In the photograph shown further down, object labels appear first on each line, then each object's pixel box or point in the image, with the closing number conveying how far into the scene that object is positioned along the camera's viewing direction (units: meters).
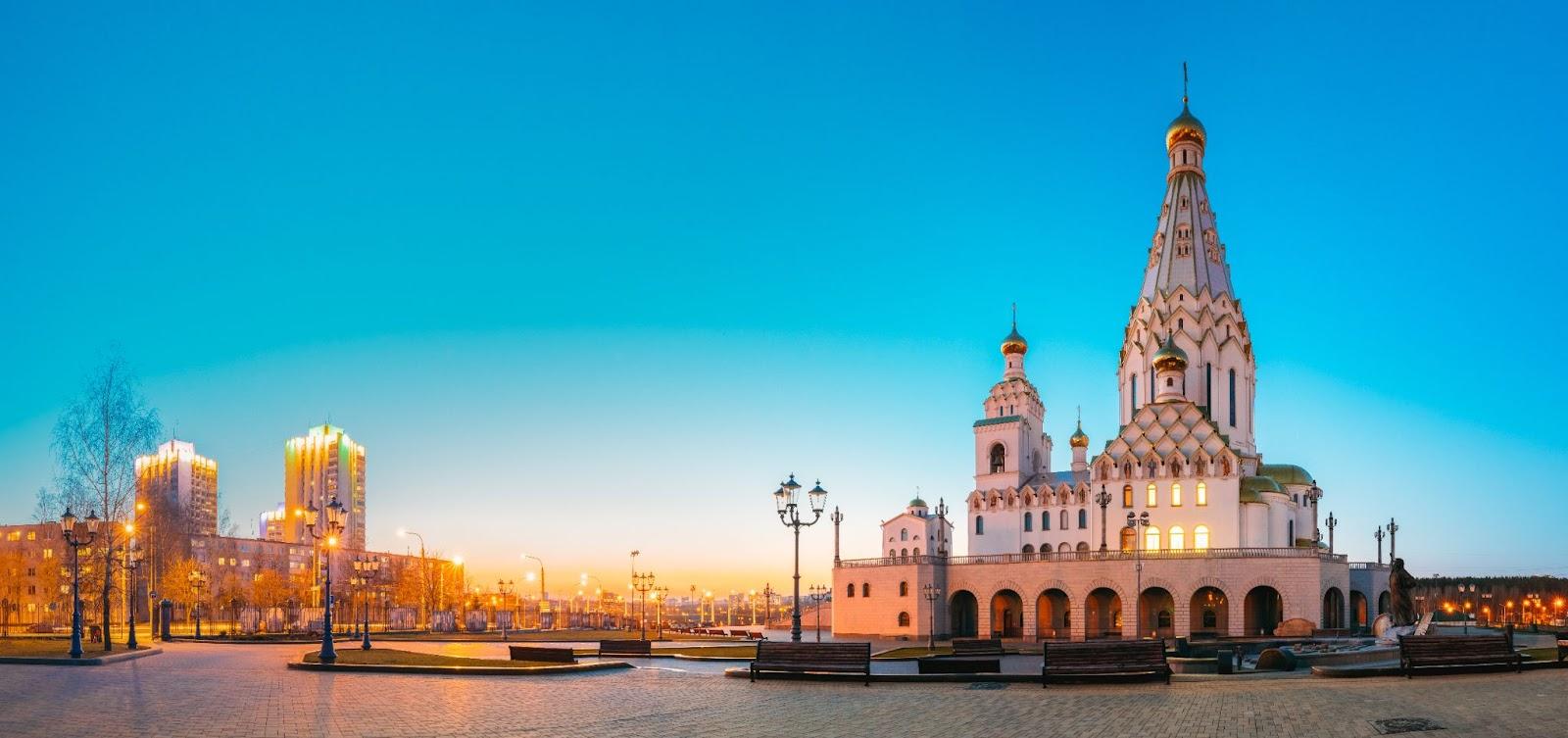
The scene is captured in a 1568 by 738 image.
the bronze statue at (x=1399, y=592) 33.66
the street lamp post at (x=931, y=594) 64.09
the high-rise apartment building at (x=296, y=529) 189.96
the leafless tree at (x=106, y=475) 45.91
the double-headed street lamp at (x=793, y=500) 30.42
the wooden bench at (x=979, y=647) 35.75
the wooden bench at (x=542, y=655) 26.11
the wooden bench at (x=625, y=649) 31.94
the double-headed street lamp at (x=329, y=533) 26.42
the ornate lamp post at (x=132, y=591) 35.20
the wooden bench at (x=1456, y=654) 20.83
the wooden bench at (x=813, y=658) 21.98
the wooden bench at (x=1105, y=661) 20.70
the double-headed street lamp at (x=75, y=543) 29.22
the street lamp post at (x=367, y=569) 46.19
